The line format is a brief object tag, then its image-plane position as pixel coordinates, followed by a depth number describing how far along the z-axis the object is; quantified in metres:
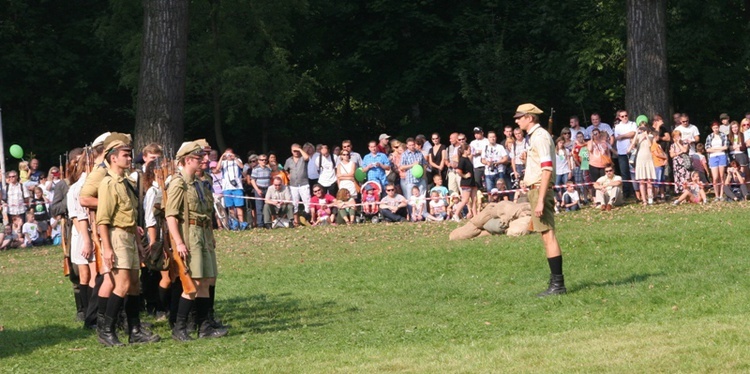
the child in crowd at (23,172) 28.92
